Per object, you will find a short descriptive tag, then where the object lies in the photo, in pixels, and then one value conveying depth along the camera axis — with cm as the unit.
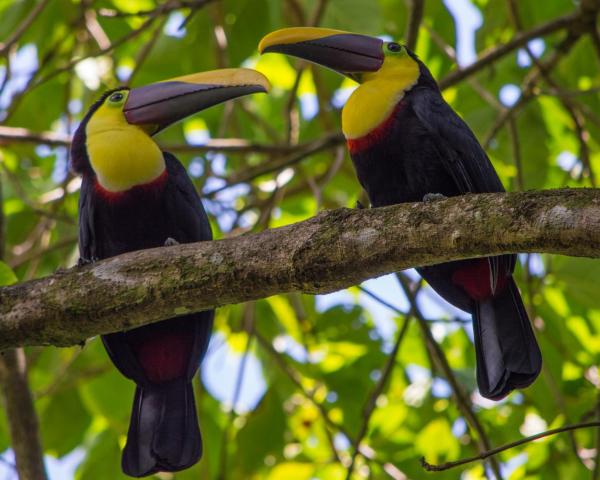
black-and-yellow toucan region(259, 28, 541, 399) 691
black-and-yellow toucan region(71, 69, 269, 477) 784
